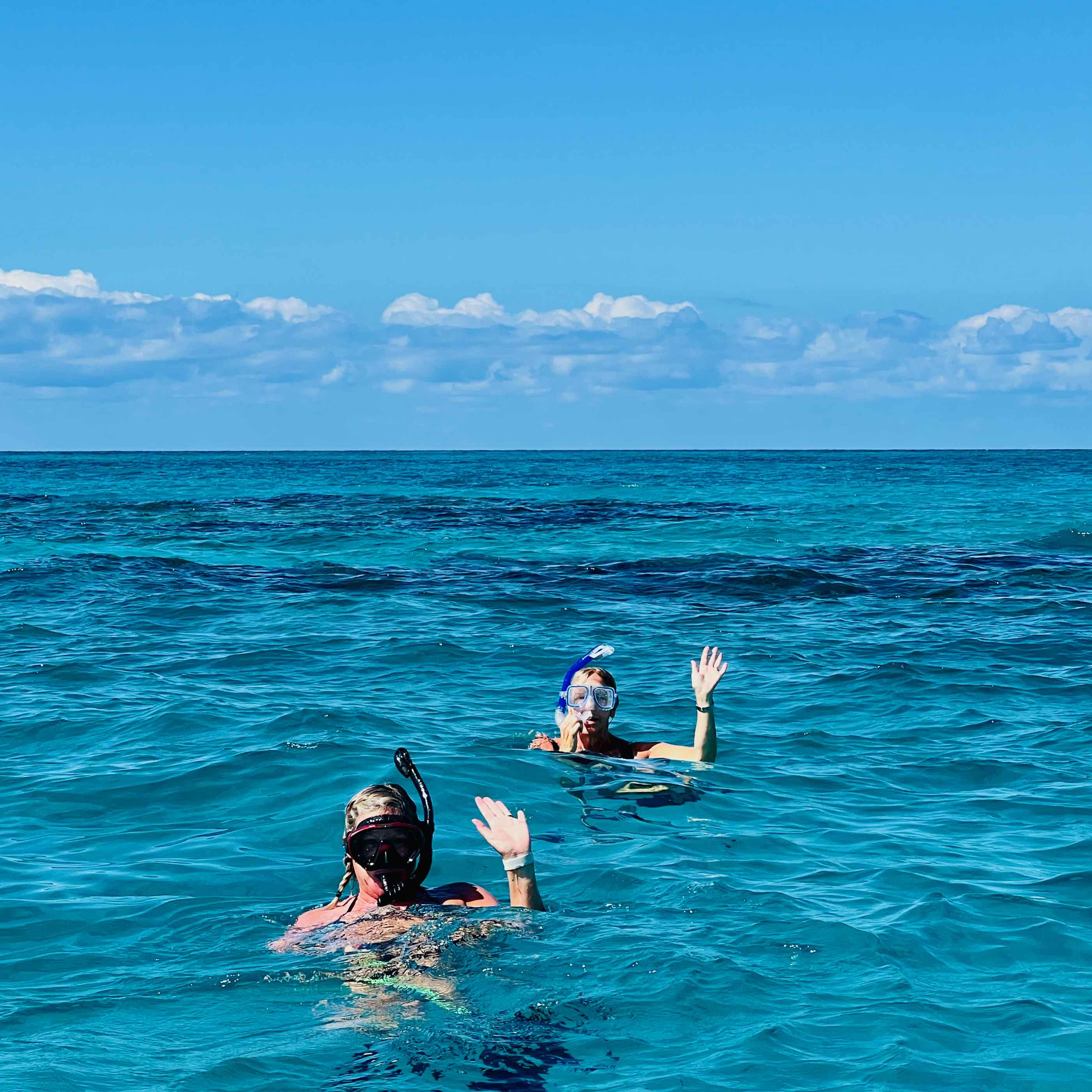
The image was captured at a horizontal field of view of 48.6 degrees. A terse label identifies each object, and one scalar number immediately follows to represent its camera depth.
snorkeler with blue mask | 9.70
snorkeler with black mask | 5.91
